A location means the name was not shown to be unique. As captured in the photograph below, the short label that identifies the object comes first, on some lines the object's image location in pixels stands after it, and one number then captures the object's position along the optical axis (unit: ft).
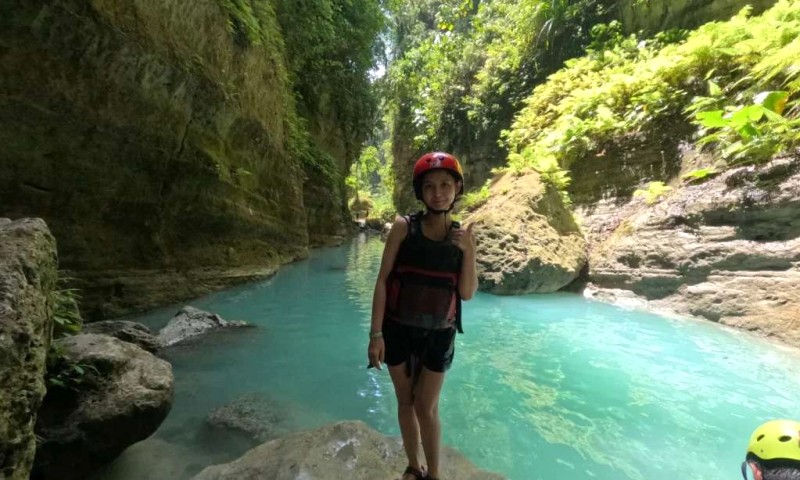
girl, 7.63
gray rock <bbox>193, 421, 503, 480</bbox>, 8.11
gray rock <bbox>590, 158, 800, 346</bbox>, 19.44
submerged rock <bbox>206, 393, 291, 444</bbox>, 11.62
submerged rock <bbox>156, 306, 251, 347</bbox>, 17.87
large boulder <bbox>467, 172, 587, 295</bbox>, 28.45
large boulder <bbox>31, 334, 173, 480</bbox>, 8.54
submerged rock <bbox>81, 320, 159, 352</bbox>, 14.93
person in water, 5.81
